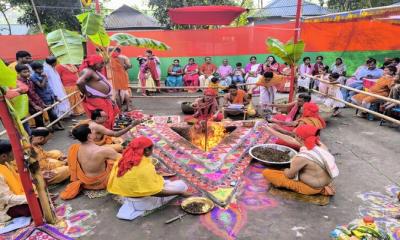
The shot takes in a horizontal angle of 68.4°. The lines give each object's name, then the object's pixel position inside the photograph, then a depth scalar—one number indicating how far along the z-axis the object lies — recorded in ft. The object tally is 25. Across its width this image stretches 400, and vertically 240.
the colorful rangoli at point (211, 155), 14.97
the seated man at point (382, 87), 27.02
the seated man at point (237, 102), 25.94
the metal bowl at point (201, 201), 12.96
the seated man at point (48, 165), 15.31
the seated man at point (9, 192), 11.76
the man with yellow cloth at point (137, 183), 12.38
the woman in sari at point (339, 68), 35.96
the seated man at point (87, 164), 13.92
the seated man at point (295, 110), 20.32
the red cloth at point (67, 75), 28.22
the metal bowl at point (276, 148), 16.62
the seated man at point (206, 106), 21.29
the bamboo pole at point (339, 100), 18.55
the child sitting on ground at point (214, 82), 27.40
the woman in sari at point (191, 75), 41.04
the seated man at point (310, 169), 13.33
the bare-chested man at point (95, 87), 19.52
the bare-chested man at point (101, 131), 17.16
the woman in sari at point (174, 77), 41.68
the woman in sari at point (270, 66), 37.00
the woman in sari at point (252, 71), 37.65
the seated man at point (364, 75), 31.22
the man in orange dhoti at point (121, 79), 29.71
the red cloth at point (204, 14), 37.68
